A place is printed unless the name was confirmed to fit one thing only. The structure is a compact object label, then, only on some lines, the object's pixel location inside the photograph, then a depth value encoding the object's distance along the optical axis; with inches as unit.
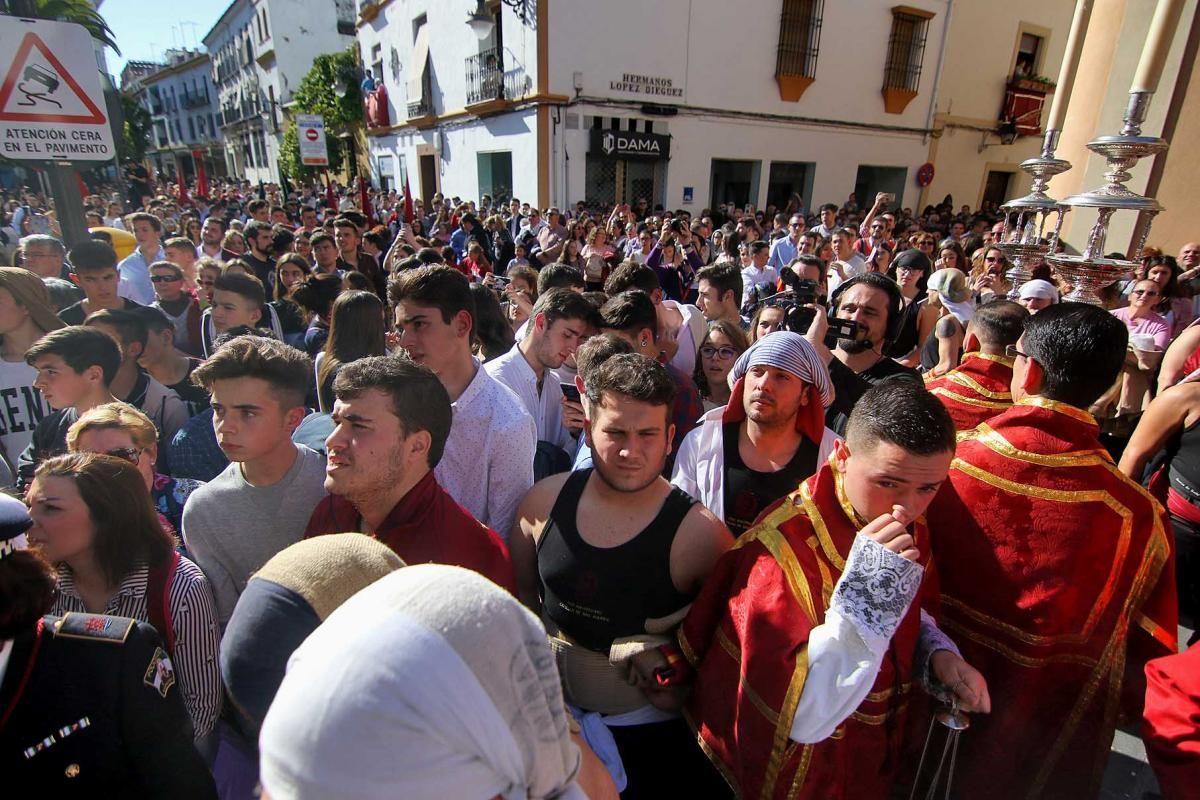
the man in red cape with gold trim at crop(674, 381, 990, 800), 57.4
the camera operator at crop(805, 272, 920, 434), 143.0
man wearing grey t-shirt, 82.4
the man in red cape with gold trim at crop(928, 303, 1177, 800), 71.0
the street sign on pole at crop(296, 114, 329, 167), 629.9
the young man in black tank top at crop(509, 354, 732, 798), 72.3
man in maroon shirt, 71.9
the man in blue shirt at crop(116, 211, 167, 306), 251.6
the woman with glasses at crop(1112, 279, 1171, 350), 195.3
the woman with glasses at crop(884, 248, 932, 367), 197.2
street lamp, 608.7
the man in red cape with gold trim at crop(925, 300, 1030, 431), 119.4
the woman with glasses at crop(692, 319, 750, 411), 144.5
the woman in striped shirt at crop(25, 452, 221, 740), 67.2
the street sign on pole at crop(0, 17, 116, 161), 159.6
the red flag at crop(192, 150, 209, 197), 600.4
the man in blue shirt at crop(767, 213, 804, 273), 359.3
